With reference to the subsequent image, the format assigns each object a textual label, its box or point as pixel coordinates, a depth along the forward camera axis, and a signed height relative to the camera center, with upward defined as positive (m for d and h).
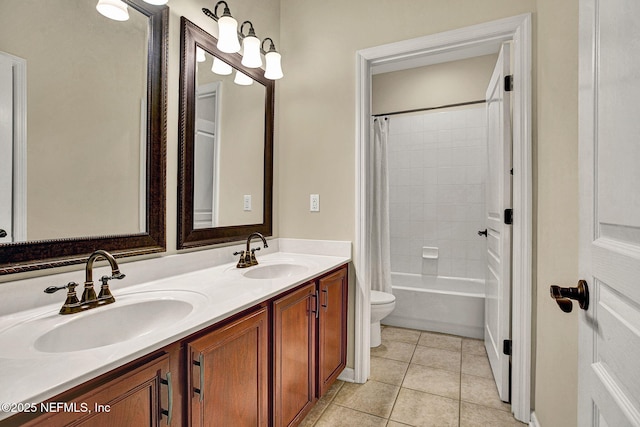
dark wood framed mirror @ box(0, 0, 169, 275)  1.07 +0.18
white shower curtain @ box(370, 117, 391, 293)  2.89 -0.09
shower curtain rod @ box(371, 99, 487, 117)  3.03 +1.01
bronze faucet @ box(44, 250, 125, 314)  1.01 -0.27
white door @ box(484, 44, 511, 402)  1.84 -0.09
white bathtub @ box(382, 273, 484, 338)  2.77 -0.86
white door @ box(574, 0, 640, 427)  0.55 +0.00
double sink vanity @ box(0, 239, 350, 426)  0.68 -0.39
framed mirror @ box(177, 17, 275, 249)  1.60 +0.36
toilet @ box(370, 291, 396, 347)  2.46 -0.75
